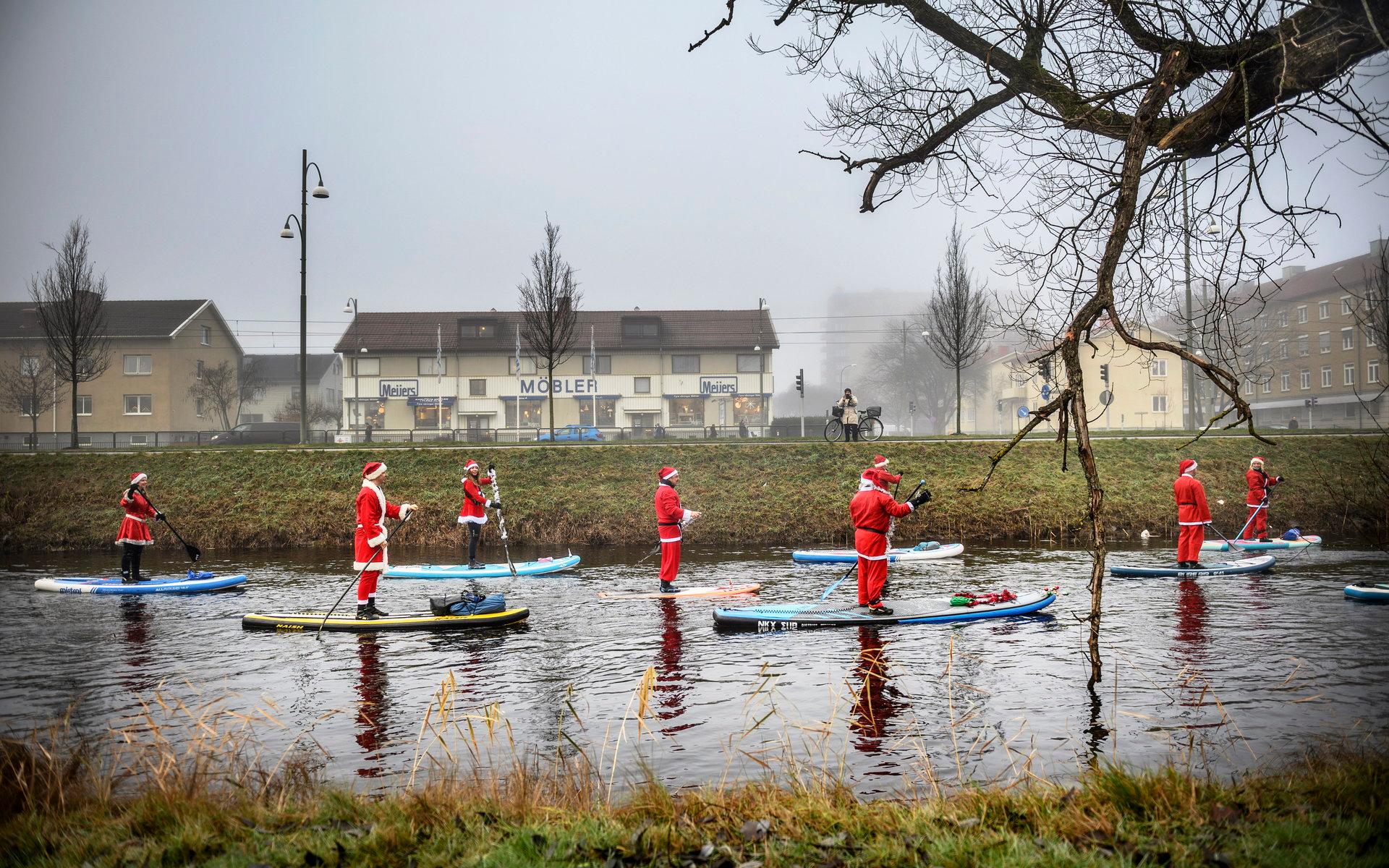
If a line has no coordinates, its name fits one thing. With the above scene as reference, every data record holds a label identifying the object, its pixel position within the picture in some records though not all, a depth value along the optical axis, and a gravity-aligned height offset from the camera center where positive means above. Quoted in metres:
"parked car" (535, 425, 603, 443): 51.03 +1.20
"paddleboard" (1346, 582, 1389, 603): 13.62 -2.22
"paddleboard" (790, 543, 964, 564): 20.06 -2.29
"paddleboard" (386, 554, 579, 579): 18.70 -2.33
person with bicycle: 31.52 +1.15
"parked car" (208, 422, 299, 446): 48.47 +1.37
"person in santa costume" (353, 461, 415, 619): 13.44 -1.19
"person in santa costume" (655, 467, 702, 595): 15.91 -1.23
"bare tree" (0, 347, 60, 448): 46.78 +4.10
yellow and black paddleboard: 13.07 -2.32
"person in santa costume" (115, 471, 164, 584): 17.34 -1.28
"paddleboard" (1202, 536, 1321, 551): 19.91 -2.17
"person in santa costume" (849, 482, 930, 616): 12.58 -1.13
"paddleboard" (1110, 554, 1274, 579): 17.12 -2.33
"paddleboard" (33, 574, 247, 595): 17.02 -2.28
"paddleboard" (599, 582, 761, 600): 15.50 -2.34
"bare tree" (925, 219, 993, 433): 37.06 +5.54
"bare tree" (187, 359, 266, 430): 58.84 +4.79
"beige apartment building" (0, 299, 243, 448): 56.22 +5.32
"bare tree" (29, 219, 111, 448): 33.75 +5.85
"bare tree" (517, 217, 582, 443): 36.81 +6.54
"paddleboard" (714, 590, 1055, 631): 12.67 -2.29
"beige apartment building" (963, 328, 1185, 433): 57.16 +3.30
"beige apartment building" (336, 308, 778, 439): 60.66 +5.19
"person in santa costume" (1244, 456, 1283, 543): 20.19 -1.18
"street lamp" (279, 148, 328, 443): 30.77 +5.51
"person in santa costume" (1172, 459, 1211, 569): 17.05 -1.35
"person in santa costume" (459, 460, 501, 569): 19.66 -1.03
